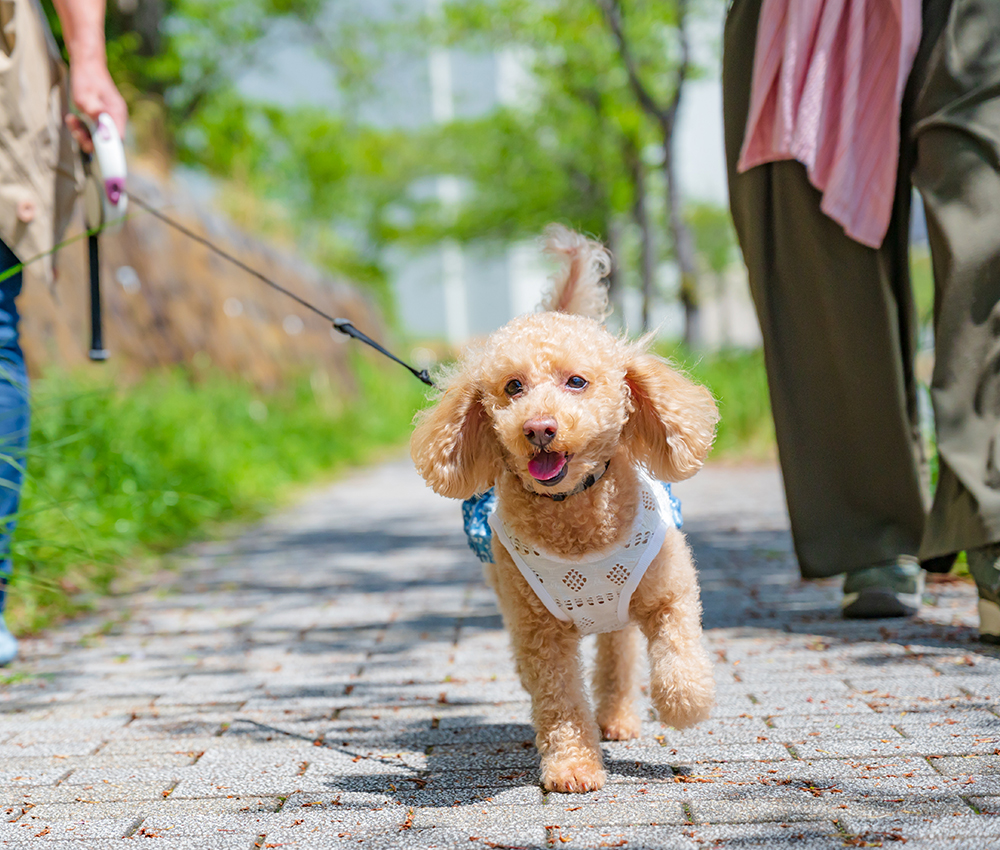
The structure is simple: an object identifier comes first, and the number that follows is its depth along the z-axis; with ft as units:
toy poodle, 6.31
